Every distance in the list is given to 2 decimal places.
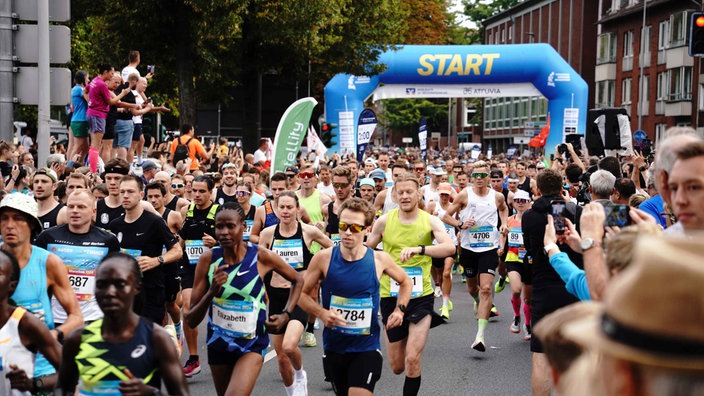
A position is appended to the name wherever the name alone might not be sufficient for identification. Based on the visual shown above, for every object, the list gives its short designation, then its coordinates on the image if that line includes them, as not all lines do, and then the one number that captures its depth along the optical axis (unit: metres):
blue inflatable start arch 34.94
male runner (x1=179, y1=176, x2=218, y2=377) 10.77
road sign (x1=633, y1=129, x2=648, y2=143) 36.34
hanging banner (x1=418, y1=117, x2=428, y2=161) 34.84
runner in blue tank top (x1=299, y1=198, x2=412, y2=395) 7.45
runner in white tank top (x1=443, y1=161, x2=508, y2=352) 13.27
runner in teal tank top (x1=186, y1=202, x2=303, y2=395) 7.03
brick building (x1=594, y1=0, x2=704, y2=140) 55.69
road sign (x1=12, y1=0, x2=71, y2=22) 11.18
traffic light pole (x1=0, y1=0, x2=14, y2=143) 11.02
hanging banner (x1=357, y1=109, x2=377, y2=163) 30.00
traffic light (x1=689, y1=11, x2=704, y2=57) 13.46
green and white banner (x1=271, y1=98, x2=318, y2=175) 20.20
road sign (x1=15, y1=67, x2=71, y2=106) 11.19
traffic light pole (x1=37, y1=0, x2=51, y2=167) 11.20
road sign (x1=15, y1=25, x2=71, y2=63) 11.21
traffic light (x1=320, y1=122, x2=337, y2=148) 32.62
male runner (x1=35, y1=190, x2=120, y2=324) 7.45
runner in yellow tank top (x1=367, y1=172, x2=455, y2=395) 8.78
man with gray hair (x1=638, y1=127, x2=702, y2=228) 3.95
